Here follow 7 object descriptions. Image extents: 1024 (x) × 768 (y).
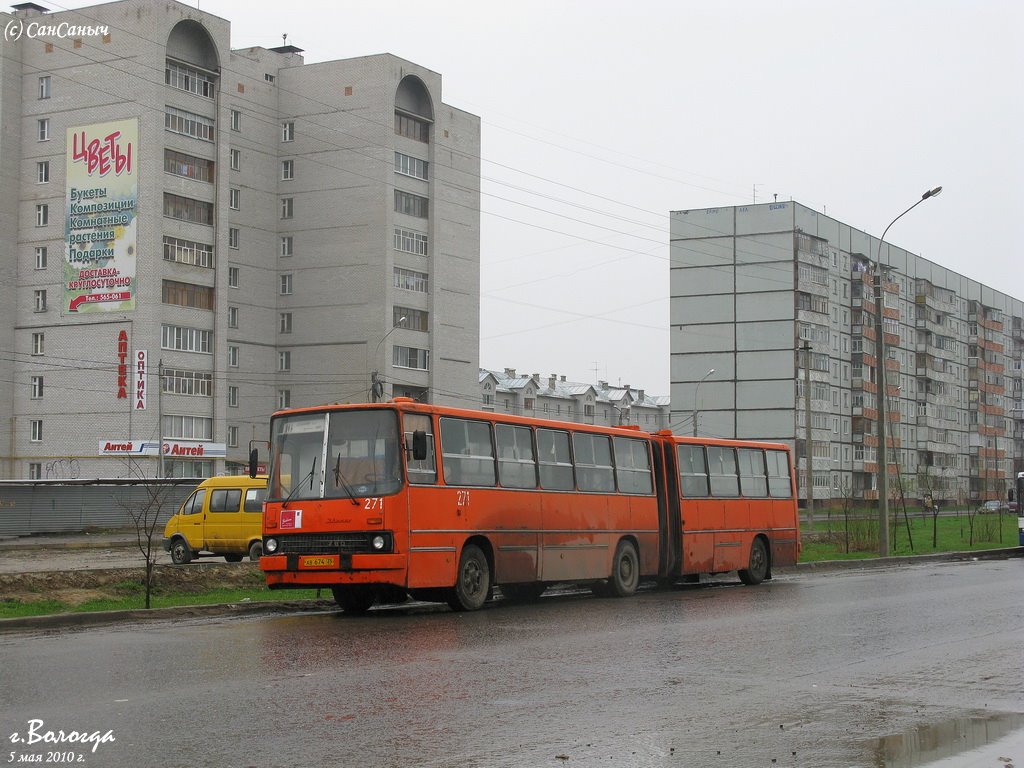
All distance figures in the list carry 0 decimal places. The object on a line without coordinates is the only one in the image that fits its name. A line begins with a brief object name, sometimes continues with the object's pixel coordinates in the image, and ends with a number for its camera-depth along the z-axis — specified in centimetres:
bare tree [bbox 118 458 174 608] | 1847
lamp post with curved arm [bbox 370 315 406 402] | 7637
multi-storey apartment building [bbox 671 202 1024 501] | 9881
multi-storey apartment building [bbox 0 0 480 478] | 7375
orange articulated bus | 1742
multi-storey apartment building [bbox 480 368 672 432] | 15000
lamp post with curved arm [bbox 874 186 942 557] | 3328
